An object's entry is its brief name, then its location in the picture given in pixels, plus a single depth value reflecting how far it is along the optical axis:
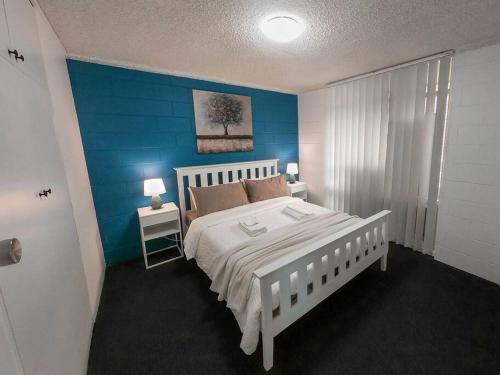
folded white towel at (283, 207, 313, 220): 2.39
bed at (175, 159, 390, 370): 1.33
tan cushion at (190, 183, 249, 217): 2.64
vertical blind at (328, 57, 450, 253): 2.44
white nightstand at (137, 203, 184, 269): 2.45
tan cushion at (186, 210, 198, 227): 2.65
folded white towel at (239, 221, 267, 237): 2.03
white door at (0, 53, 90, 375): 0.77
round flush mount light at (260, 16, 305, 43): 1.56
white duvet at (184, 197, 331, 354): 1.33
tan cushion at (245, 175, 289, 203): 3.04
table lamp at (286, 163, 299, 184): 3.87
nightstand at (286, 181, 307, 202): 3.74
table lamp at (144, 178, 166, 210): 2.52
